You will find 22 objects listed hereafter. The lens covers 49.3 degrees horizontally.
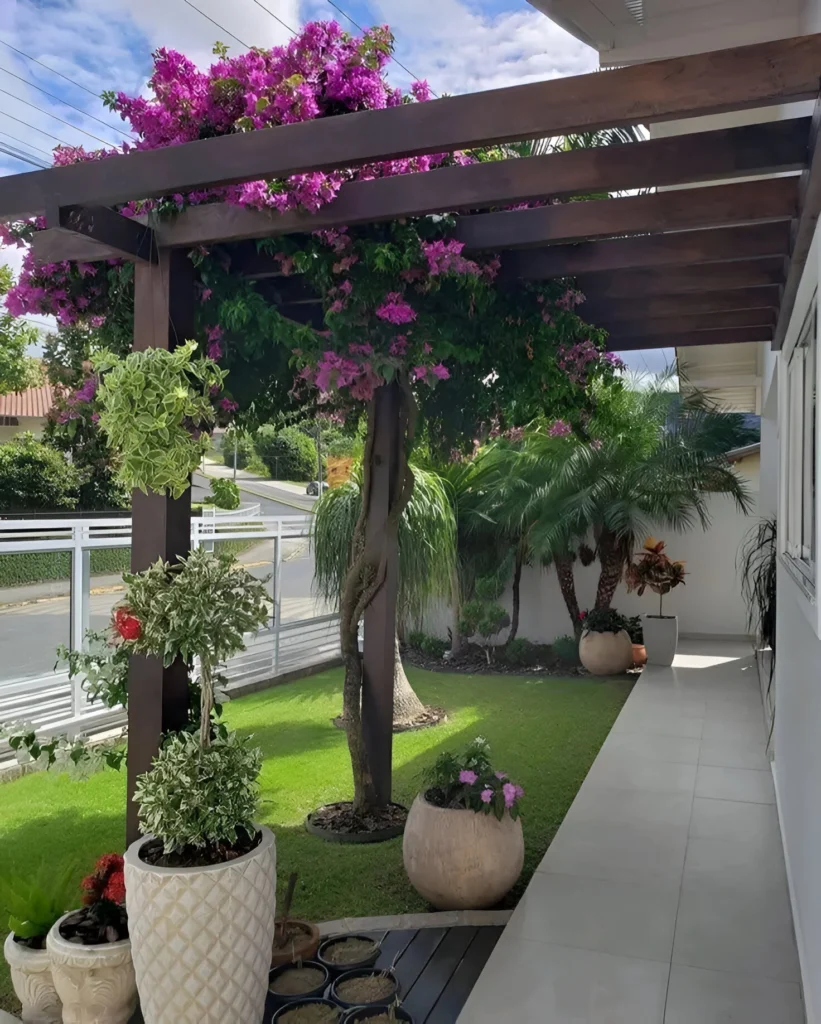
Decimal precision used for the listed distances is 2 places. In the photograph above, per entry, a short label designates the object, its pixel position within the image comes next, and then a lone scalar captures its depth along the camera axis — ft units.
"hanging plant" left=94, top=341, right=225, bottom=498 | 8.52
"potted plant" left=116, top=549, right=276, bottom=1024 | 7.81
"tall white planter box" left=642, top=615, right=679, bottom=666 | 29.66
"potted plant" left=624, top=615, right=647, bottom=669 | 31.05
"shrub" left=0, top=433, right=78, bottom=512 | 53.01
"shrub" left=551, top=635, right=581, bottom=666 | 32.04
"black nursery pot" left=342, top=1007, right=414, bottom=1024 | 8.75
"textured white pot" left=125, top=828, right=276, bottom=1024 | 7.77
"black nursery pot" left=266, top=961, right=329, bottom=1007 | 9.22
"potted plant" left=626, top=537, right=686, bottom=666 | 29.68
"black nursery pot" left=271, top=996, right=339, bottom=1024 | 8.89
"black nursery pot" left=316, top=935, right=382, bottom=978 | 9.81
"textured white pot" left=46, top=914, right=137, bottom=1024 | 8.38
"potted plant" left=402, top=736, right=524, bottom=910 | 11.19
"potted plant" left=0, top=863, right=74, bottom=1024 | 8.93
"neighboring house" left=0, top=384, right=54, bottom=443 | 67.41
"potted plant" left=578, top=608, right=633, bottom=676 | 29.71
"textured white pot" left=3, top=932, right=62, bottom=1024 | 8.91
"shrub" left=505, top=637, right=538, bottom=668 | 32.78
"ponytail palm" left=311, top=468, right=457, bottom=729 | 26.35
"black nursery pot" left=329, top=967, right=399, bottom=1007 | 9.01
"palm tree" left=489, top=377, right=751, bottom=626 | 30.30
